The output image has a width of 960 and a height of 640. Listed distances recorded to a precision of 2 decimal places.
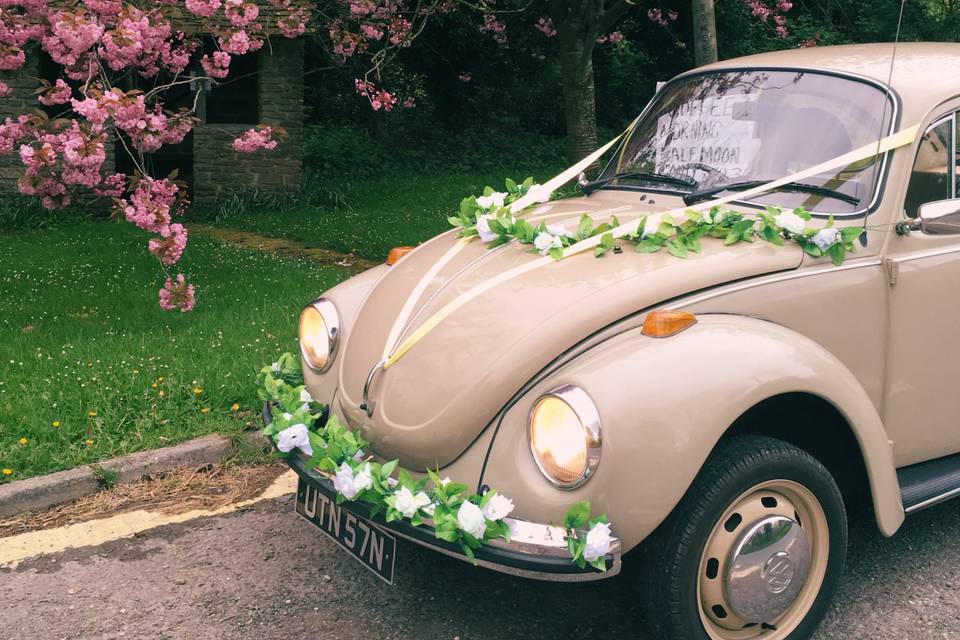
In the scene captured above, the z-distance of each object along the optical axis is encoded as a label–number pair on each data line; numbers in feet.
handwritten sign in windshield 12.63
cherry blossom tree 21.13
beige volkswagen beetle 9.19
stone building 51.13
